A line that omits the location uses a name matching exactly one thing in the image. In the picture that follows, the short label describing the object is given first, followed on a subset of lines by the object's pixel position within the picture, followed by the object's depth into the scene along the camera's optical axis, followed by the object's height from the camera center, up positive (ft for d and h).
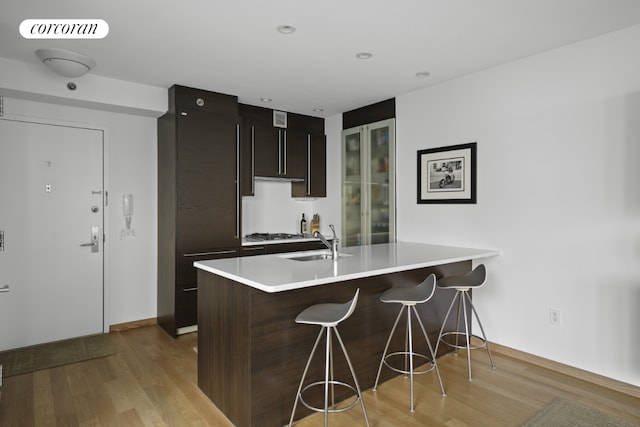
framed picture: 11.85 +1.25
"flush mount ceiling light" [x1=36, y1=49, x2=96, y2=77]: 9.81 +3.95
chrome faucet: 9.56 -0.84
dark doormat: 10.34 -4.01
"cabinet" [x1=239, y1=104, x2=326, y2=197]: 14.89 +2.54
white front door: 11.59 -0.57
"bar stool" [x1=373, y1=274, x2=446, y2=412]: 8.26 -1.81
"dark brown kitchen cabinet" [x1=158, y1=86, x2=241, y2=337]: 12.67 +0.73
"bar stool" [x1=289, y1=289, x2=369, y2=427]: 6.95 -1.89
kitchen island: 7.22 -2.28
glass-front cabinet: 14.44 +1.16
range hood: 15.45 +1.43
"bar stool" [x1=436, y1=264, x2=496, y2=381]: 9.68 -2.32
